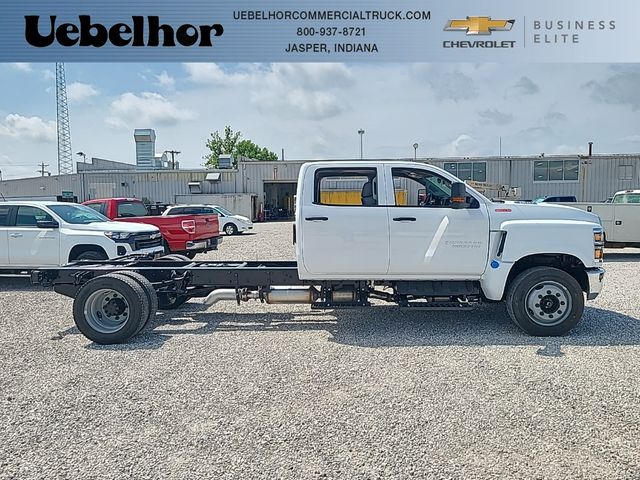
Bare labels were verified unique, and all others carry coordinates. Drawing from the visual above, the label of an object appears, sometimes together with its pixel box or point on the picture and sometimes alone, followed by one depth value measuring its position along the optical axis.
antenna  47.72
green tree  75.88
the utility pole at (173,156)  56.59
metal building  33.91
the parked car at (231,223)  24.30
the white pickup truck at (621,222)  13.27
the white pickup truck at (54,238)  9.40
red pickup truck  12.07
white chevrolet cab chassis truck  5.95
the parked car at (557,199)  21.75
